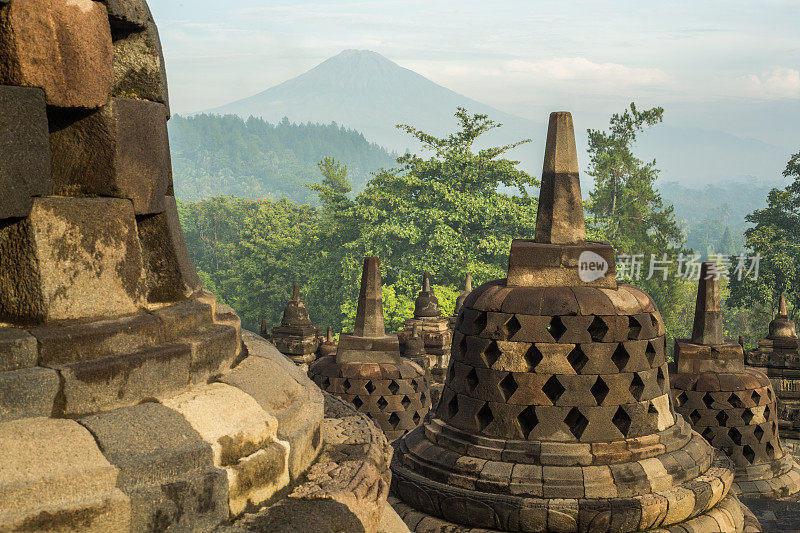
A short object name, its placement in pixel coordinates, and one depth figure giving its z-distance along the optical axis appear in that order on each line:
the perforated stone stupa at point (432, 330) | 18.12
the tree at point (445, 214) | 33.25
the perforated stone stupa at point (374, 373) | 11.48
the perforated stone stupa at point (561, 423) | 6.50
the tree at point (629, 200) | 39.06
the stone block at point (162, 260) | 3.42
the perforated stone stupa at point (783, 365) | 14.32
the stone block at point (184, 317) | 3.14
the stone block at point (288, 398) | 3.25
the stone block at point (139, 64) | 3.28
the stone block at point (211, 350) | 3.16
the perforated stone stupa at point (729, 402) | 10.82
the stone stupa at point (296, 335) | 18.20
